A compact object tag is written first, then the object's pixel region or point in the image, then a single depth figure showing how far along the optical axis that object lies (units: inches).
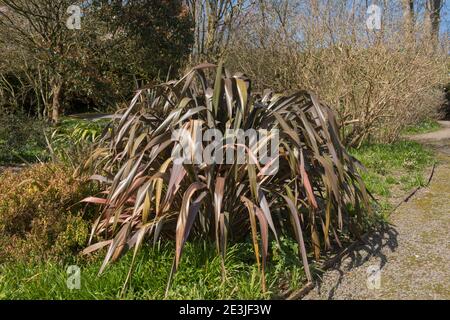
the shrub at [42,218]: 121.0
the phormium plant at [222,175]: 110.6
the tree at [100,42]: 340.8
